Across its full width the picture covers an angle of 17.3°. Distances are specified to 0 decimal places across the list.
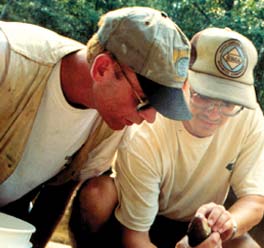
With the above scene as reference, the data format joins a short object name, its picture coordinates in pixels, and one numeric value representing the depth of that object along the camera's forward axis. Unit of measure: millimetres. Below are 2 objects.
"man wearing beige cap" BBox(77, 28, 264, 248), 1780
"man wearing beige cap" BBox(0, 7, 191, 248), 1531
